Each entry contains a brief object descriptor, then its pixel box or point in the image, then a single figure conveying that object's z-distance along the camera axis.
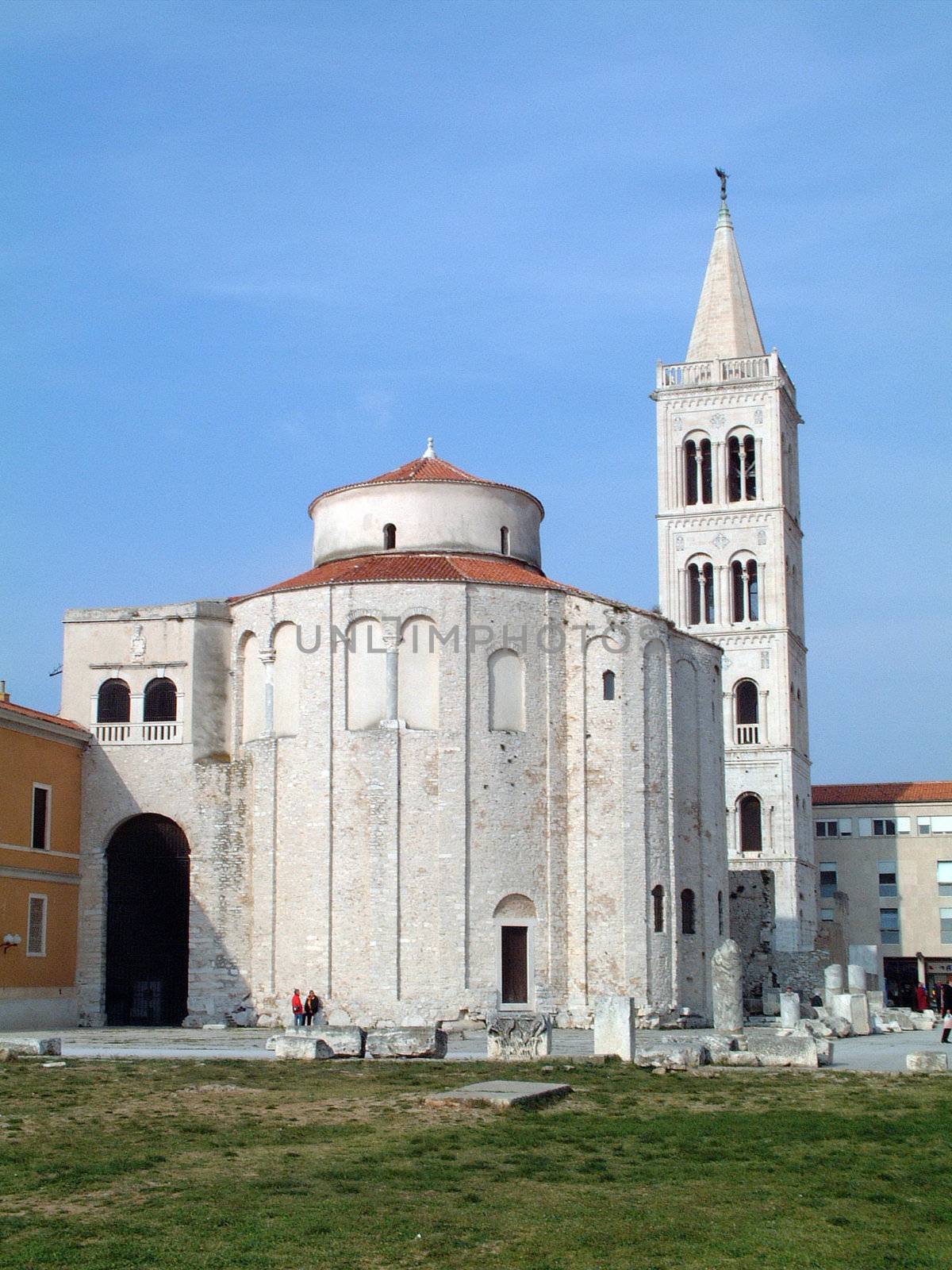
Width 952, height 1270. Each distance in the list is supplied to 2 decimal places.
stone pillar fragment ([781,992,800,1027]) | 33.88
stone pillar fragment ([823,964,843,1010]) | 42.38
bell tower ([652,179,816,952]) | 62.97
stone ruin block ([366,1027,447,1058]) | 24.69
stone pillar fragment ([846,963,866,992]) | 41.53
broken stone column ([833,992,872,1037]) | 33.75
